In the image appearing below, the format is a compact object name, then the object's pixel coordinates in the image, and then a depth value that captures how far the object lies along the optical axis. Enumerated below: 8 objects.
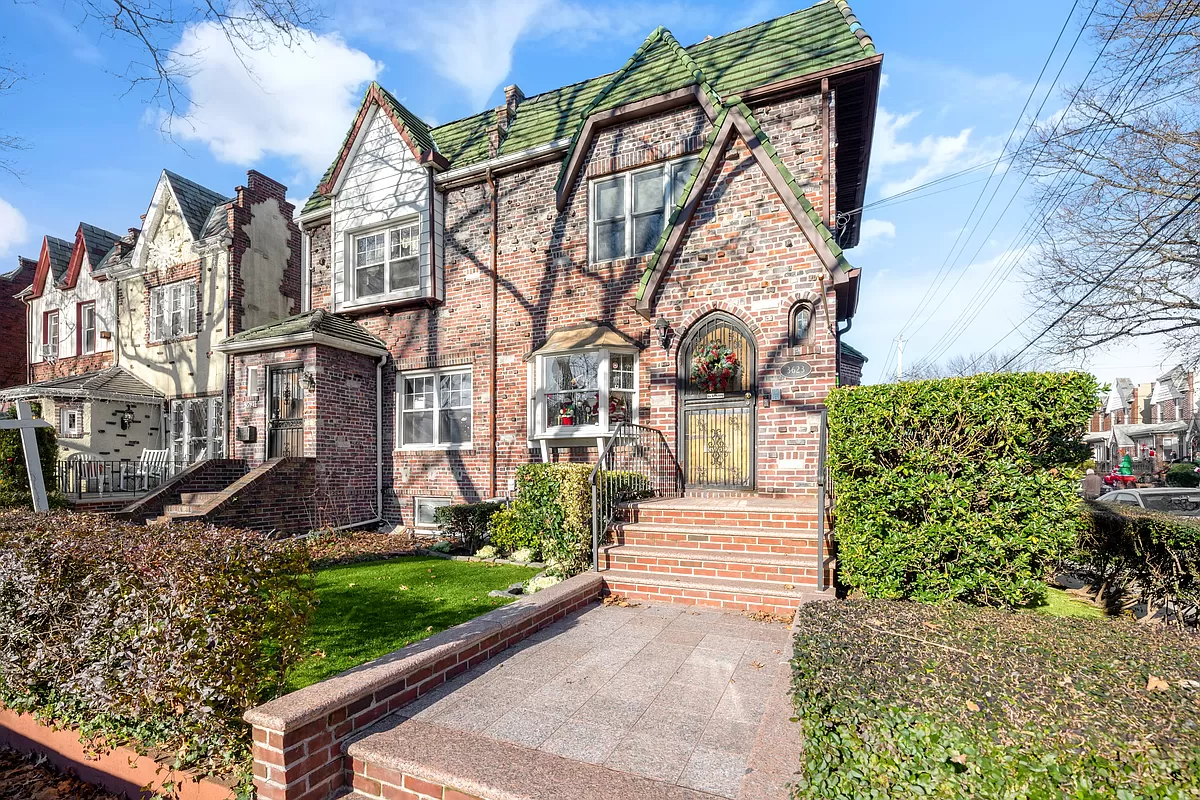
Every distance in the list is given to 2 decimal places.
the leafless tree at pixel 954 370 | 49.98
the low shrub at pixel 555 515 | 7.03
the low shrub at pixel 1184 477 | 20.12
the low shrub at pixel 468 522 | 9.62
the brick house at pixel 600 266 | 8.55
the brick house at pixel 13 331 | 21.55
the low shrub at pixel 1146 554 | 4.86
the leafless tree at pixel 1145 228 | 9.49
